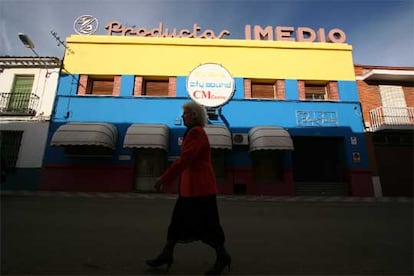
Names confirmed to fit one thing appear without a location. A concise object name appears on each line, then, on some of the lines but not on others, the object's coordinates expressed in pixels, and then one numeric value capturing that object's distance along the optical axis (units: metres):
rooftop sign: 15.88
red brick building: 14.18
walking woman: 2.68
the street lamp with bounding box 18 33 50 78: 13.16
